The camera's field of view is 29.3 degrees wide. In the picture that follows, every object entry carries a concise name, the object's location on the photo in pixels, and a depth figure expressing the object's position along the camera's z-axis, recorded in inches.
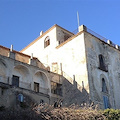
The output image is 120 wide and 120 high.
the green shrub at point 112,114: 823.1
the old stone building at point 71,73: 984.3
